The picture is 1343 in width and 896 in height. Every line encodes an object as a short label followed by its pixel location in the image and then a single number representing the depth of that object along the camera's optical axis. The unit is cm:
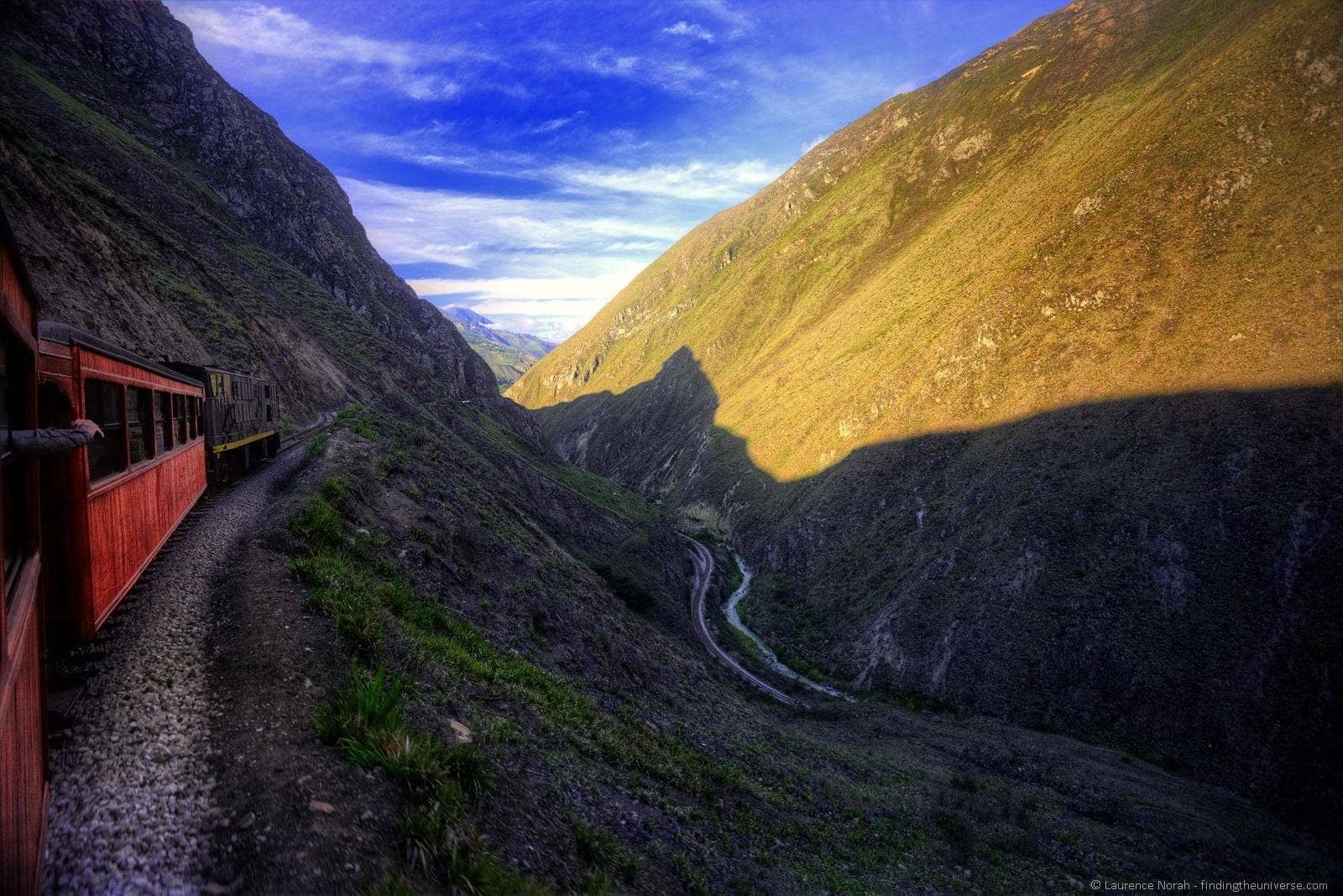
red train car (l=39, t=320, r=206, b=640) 662
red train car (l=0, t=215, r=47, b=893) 332
